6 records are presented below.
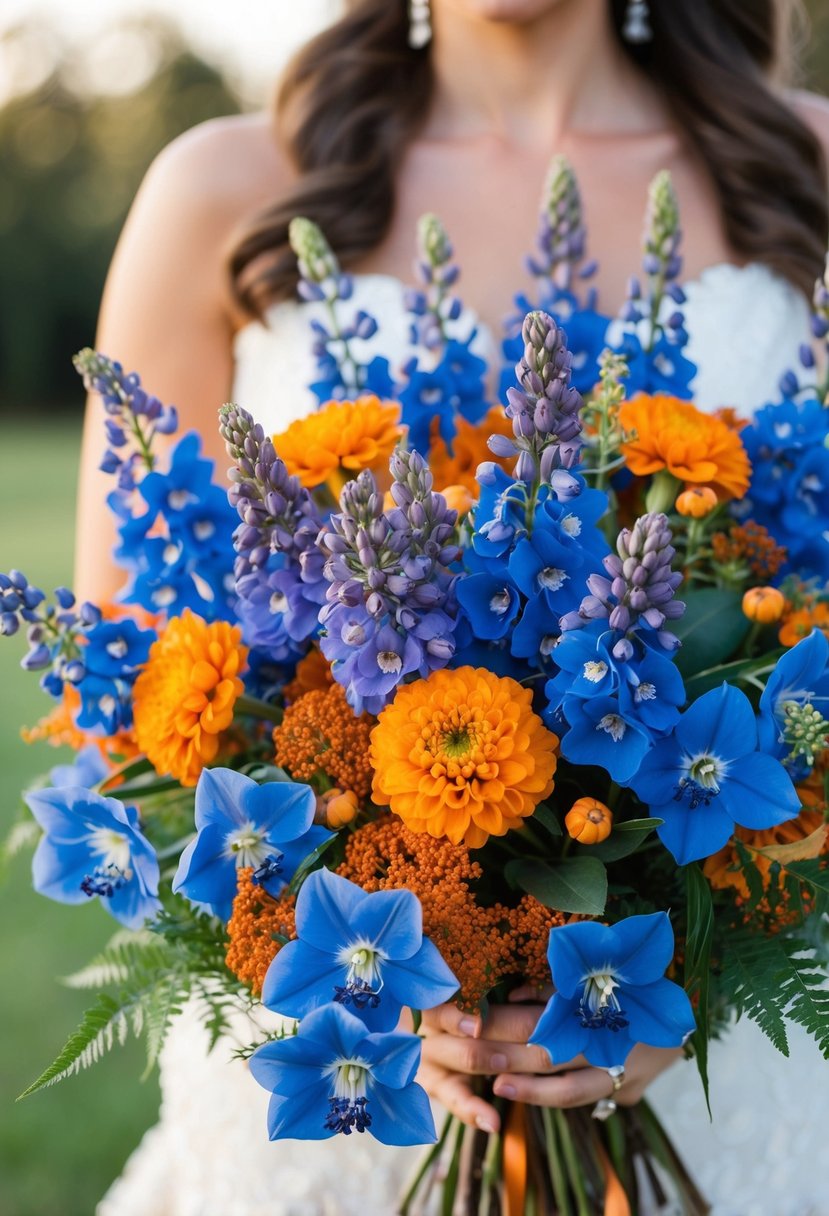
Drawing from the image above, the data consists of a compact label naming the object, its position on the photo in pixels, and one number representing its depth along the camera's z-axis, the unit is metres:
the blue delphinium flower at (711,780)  0.96
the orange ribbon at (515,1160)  1.19
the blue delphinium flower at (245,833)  0.96
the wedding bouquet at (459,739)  0.91
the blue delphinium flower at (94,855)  1.09
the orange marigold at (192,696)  1.05
